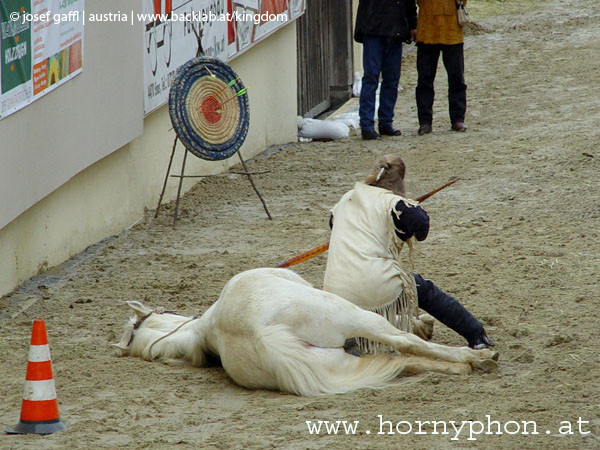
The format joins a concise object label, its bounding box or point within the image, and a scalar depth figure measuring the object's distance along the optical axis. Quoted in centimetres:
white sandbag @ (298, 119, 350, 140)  2423
